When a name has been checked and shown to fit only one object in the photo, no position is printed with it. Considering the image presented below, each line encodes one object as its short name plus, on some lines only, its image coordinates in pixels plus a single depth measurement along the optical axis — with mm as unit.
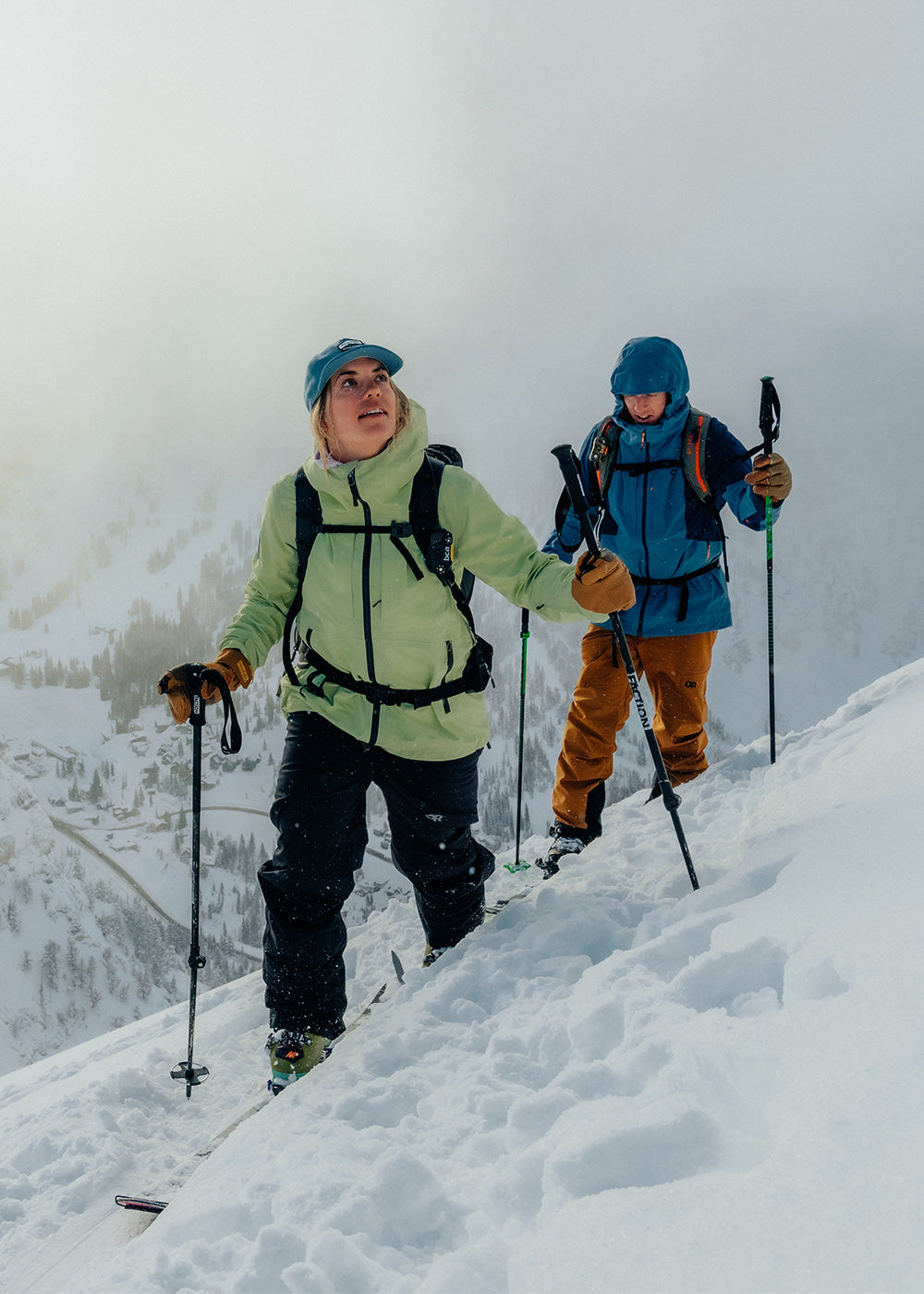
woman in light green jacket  3455
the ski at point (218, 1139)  2869
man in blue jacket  5020
